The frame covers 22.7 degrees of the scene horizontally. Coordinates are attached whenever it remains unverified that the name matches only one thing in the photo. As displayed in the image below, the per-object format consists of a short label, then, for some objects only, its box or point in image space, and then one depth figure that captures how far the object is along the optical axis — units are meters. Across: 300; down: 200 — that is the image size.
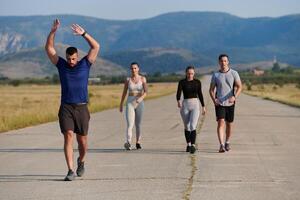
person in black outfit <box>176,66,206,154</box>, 14.67
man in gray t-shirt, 14.55
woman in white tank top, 15.10
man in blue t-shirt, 10.64
